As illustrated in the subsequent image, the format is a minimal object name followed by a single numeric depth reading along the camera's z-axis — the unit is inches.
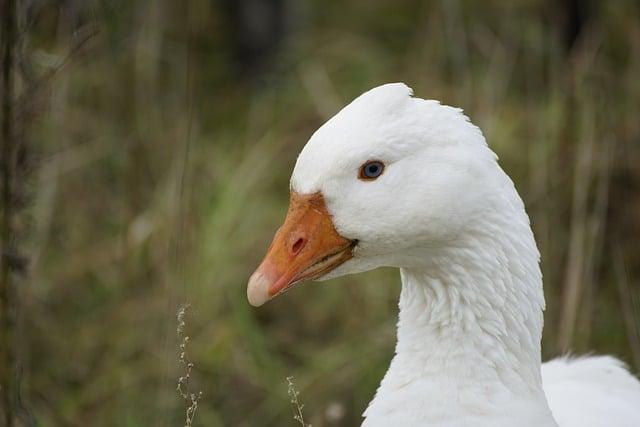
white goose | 203.6
